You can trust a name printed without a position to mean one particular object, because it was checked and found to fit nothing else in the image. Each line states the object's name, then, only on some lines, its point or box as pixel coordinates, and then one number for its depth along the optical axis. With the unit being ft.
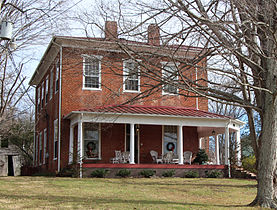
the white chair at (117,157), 68.64
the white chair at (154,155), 73.00
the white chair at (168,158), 70.28
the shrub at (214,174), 67.26
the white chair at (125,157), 68.94
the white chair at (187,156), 73.87
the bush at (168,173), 65.36
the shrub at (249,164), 70.59
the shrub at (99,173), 62.18
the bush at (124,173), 63.16
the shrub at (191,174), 65.98
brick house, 67.56
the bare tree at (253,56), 30.07
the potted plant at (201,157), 73.00
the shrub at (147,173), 64.13
